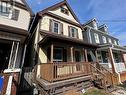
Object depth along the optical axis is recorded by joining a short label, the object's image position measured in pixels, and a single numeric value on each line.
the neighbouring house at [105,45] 12.52
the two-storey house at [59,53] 6.57
